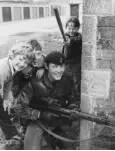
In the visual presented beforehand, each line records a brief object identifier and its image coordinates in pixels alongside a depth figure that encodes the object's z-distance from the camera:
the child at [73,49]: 3.54
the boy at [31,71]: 2.80
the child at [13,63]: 2.73
